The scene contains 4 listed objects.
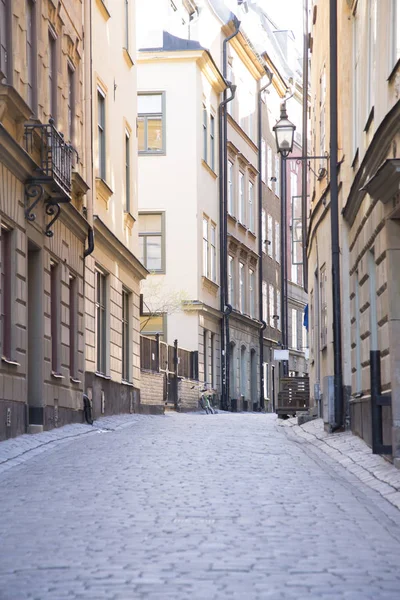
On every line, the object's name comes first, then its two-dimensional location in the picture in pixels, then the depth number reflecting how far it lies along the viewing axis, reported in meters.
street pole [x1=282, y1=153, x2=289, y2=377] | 52.81
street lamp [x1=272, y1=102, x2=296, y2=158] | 21.03
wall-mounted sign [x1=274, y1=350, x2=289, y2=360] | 39.56
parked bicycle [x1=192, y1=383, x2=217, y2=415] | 37.75
